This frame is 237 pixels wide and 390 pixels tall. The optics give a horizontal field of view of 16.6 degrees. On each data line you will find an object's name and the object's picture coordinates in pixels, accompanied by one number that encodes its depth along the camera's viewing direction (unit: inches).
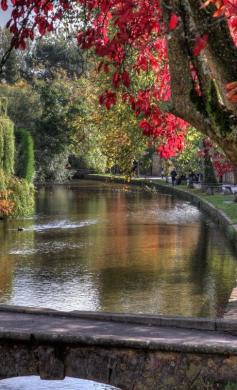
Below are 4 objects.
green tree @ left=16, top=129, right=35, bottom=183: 2092.8
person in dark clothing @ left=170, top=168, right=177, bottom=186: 2759.8
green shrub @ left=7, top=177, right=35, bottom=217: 1633.9
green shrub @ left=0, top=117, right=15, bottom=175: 1557.6
